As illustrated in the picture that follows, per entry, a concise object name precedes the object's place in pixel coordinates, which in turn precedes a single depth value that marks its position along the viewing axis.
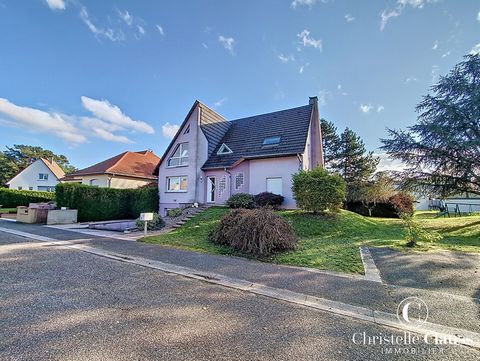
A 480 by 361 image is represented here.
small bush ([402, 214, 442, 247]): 8.01
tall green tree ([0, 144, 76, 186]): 47.28
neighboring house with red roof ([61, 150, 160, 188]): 23.61
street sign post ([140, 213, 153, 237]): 9.85
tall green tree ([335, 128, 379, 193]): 29.55
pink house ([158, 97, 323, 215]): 16.08
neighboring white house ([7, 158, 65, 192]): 39.19
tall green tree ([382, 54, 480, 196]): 12.50
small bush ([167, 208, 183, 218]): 15.46
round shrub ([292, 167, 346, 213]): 12.15
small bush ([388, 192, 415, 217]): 21.57
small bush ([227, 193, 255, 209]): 14.82
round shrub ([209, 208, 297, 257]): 7.44
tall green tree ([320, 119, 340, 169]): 31.59
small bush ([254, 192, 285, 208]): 14.88
